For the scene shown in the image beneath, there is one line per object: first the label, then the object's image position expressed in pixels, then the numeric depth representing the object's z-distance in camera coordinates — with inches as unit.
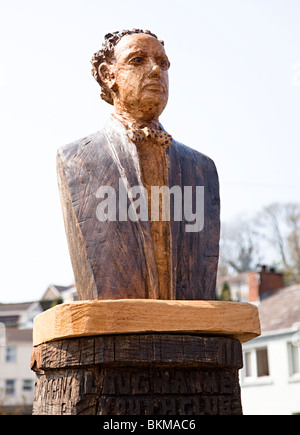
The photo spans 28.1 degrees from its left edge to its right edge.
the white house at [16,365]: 1121.6
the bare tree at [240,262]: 1305.4
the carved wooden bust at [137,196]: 140.1
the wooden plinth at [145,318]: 123.0
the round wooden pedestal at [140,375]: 123.5
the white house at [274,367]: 689.0
